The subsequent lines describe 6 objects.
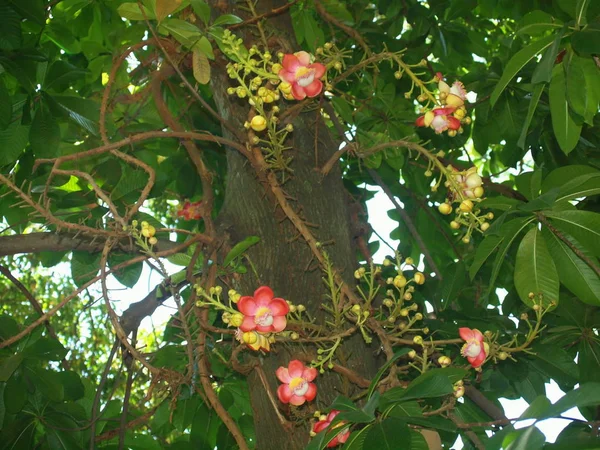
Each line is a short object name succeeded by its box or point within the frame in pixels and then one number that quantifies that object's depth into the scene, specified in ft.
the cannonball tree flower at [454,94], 4.11
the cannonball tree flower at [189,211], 7.03
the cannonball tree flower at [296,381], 3.76
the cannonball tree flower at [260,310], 3.57
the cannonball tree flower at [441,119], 4.15
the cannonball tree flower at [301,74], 4.03
